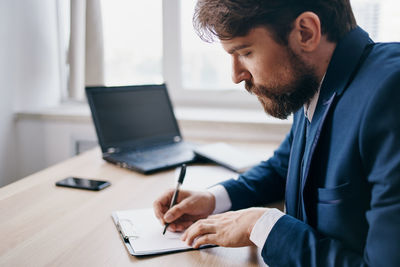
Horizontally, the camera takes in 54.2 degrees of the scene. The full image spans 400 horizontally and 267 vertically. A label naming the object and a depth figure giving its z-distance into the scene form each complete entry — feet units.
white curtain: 6.68
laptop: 4.82
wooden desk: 2.61
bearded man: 2.06
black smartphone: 3.93
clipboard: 2.73
